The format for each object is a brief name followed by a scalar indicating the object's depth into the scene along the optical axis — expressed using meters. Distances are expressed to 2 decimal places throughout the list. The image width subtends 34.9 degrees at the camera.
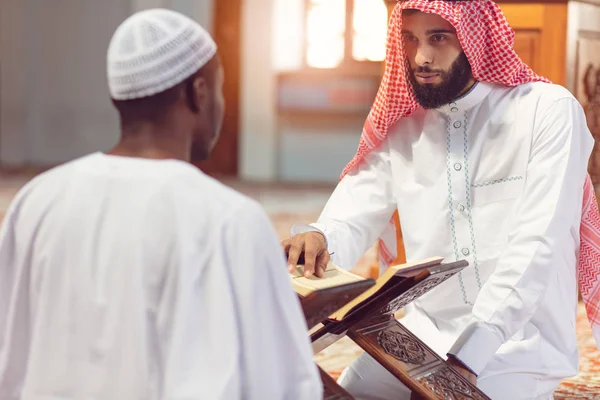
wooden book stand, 2.25
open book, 2.11
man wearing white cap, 1.53
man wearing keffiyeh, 2.67
